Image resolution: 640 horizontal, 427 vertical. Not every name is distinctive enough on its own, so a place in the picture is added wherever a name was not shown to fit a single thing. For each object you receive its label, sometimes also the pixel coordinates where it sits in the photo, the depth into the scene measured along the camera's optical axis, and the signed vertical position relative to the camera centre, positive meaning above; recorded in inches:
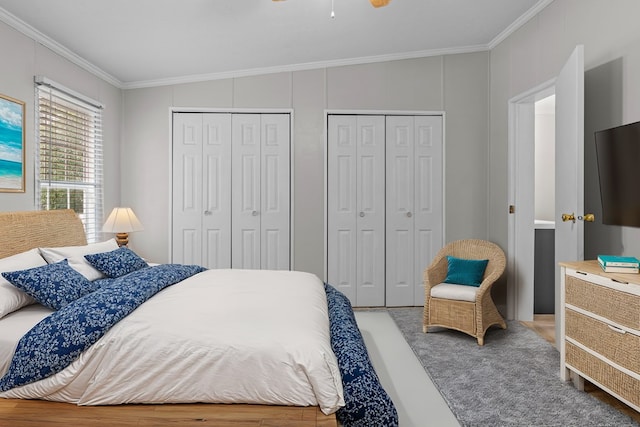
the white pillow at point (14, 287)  89.9 -14.4
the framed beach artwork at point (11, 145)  120.1 +20.0
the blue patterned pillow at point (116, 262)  120.7 -12.8
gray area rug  93.1 -41.5
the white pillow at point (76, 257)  114.8 -10.7
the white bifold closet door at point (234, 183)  187.3 +14.2
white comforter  71.2 -24.8
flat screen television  95.7 +9.9
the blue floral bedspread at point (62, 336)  73.7 -20.3
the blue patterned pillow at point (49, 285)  93.1 -14.7
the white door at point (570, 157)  109.3 +15.5
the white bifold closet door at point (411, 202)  187.0 +6.1
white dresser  84.6 -23.9
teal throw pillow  152.9 -19.1
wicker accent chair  141.6 -28.1
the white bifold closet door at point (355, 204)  187.2 +5.3
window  139.4 +21.9
